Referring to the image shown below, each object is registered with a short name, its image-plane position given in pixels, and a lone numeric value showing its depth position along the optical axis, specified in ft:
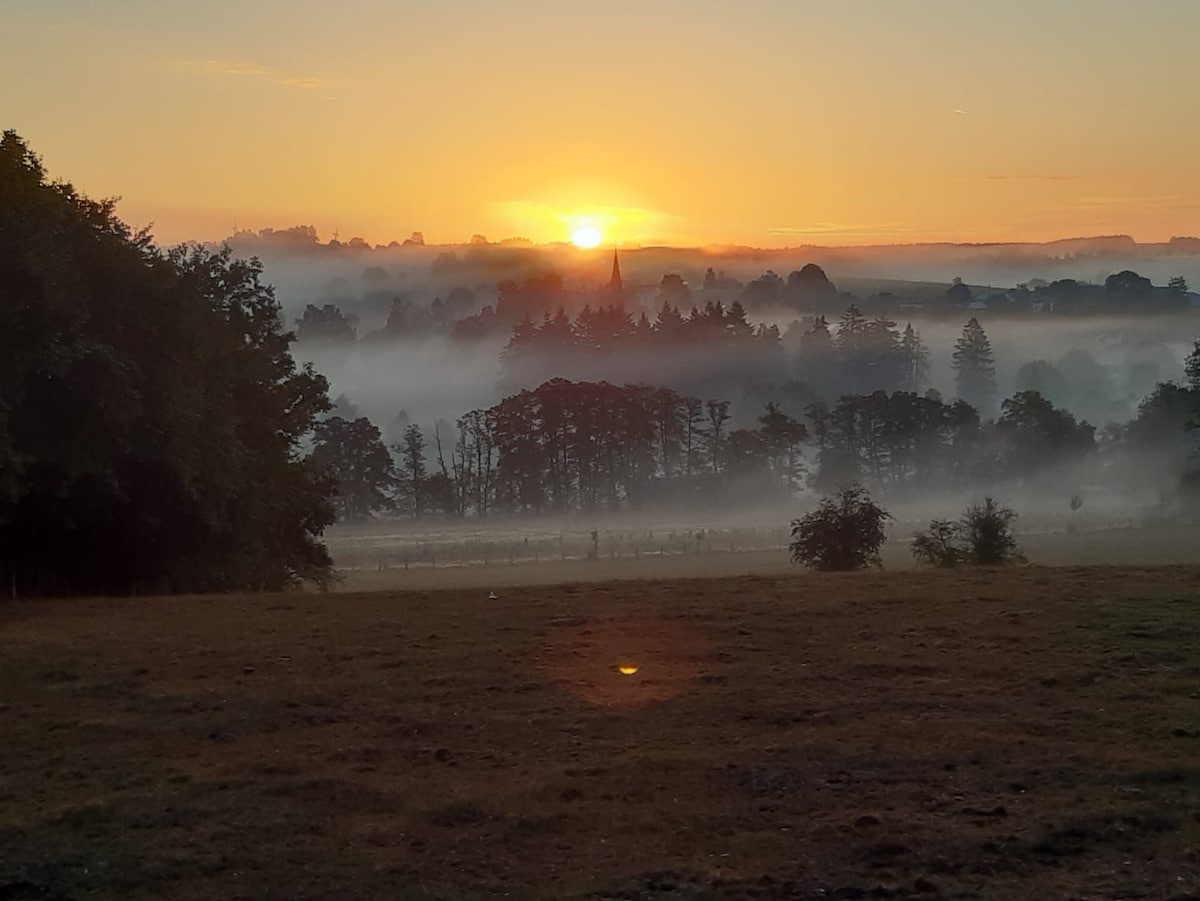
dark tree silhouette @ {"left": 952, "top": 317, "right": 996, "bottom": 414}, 462.60
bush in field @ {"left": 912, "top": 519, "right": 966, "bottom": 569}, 102.01
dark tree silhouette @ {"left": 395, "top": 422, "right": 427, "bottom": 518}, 291.79
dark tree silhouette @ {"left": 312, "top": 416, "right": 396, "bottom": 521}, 254.06
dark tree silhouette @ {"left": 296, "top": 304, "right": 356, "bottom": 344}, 635.25
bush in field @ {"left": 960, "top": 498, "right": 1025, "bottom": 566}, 98.73
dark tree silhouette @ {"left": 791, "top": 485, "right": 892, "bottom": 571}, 108.27
